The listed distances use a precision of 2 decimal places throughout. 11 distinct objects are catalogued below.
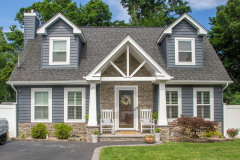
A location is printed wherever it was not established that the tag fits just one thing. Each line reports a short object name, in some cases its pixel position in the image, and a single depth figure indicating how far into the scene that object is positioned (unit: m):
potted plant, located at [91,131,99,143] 11.09
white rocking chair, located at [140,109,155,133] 12.41
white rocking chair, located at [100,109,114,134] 12.39
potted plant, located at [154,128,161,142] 11.20
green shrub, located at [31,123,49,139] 12.23
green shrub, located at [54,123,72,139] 12.13
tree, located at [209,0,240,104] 21.89
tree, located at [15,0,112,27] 27.61
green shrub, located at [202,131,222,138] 12.33
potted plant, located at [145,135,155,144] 10.48
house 13.02
